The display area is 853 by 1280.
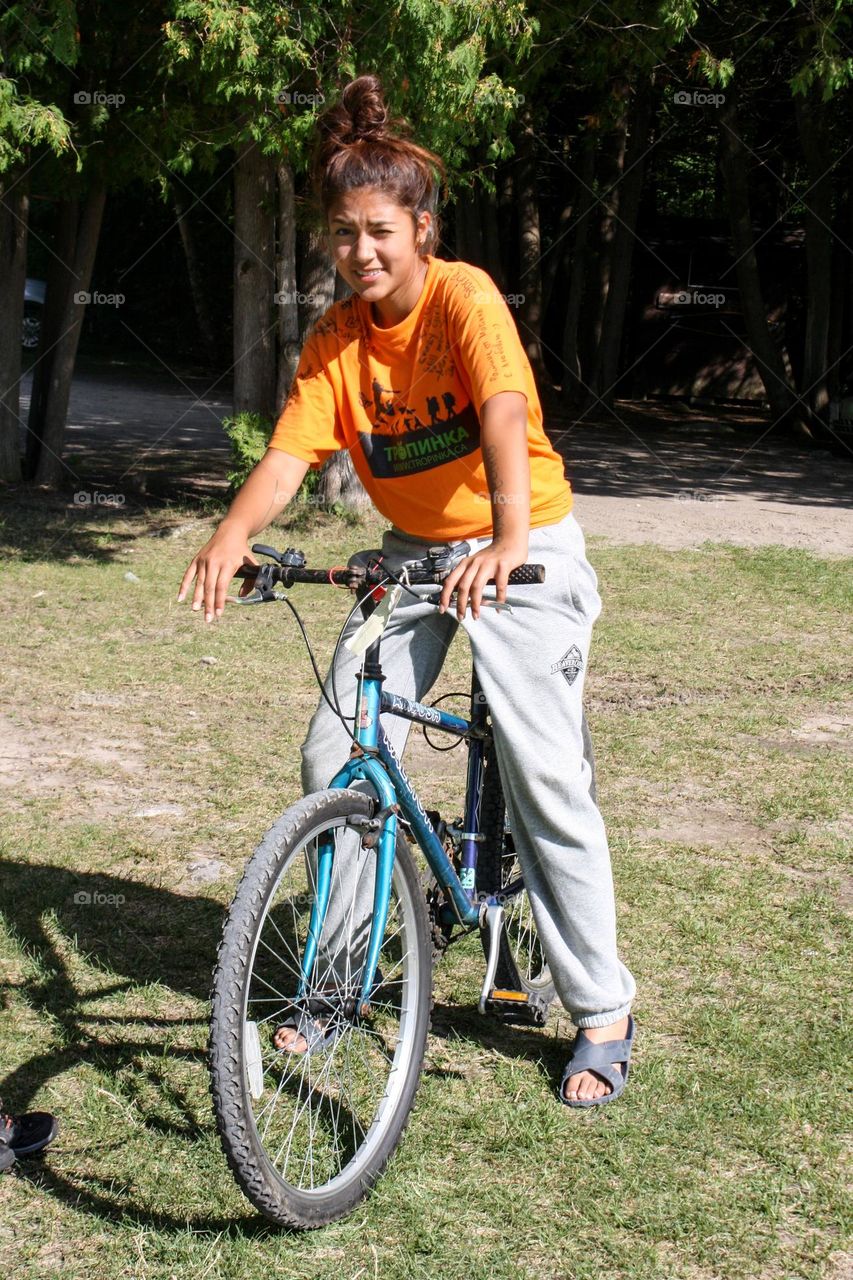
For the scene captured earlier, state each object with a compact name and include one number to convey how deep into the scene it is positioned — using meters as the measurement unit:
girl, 2.85
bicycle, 2.55
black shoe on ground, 2.95
